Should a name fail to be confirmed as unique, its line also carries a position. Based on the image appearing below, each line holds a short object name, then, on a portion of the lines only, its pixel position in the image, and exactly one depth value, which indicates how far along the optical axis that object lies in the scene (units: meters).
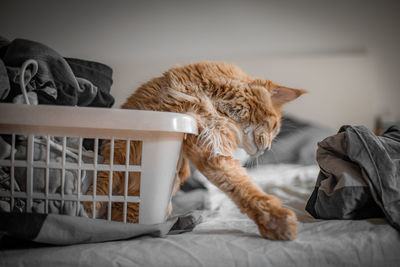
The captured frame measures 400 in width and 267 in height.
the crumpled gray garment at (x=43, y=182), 0.55
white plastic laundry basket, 0.50
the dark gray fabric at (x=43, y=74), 0.66
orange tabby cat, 0.58
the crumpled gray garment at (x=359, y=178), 0.58
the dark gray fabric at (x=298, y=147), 1.76
